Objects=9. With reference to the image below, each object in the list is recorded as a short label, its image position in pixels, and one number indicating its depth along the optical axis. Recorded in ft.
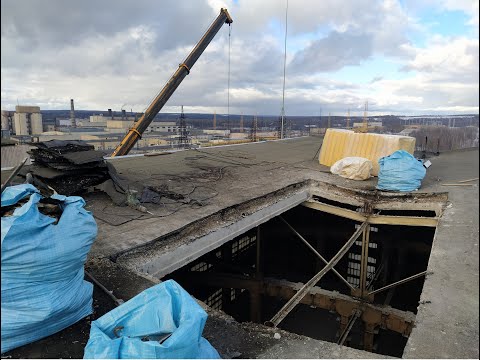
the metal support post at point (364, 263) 27.09
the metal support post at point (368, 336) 27.27
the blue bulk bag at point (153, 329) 7.06
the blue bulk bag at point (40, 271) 8.64
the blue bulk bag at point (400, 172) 26.48
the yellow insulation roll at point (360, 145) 31.14
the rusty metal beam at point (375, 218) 24.29
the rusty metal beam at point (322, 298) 26.18
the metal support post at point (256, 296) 30.71
